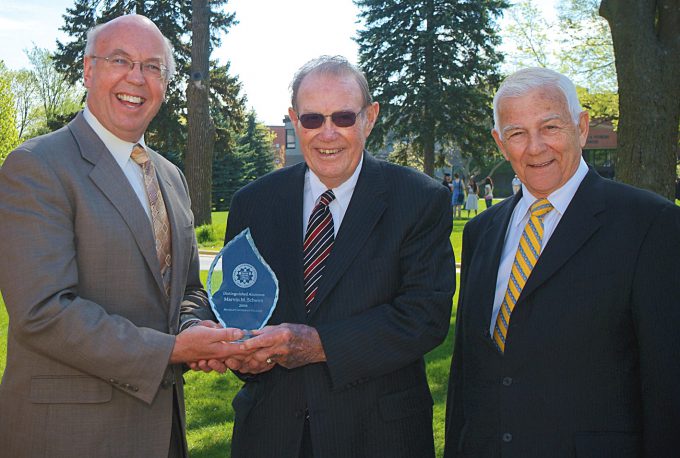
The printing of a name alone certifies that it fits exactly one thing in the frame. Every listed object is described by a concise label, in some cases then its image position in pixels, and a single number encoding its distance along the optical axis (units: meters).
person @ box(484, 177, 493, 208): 35.22
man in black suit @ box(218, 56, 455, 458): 2.94
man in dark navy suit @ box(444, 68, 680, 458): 2.63
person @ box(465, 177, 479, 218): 31.27
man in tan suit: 2.72
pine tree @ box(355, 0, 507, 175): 35.38
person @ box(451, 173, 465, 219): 31.09
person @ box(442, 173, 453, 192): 34.12
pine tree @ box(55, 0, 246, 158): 28.34
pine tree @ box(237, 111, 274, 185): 53.16
